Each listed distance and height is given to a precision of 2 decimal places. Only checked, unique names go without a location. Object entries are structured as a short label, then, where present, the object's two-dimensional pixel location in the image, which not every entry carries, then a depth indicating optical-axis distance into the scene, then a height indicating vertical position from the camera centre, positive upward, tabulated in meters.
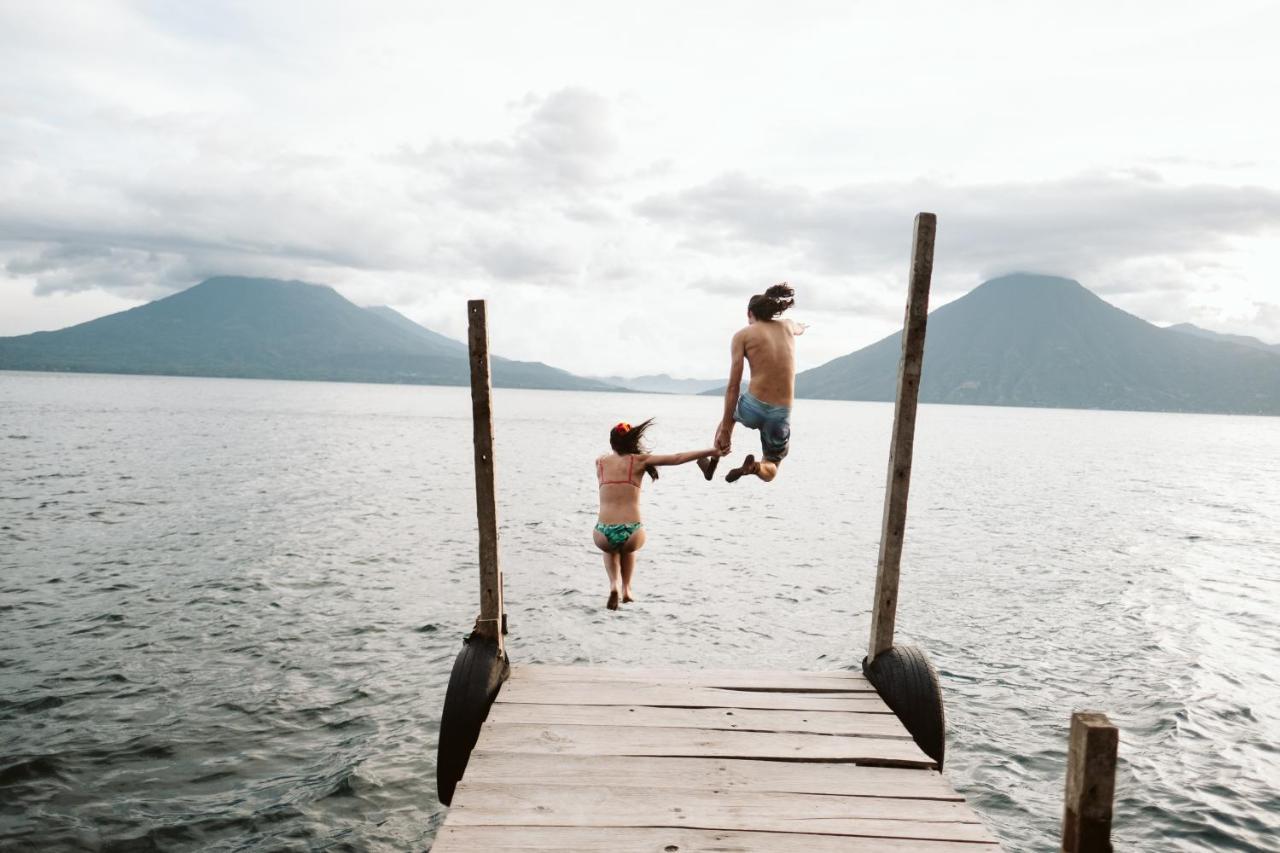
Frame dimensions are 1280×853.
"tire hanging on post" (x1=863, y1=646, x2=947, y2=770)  8.97 -3.80
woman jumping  10.12 -1.93
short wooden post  5.49 -2.89
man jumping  9.02 -0.42
